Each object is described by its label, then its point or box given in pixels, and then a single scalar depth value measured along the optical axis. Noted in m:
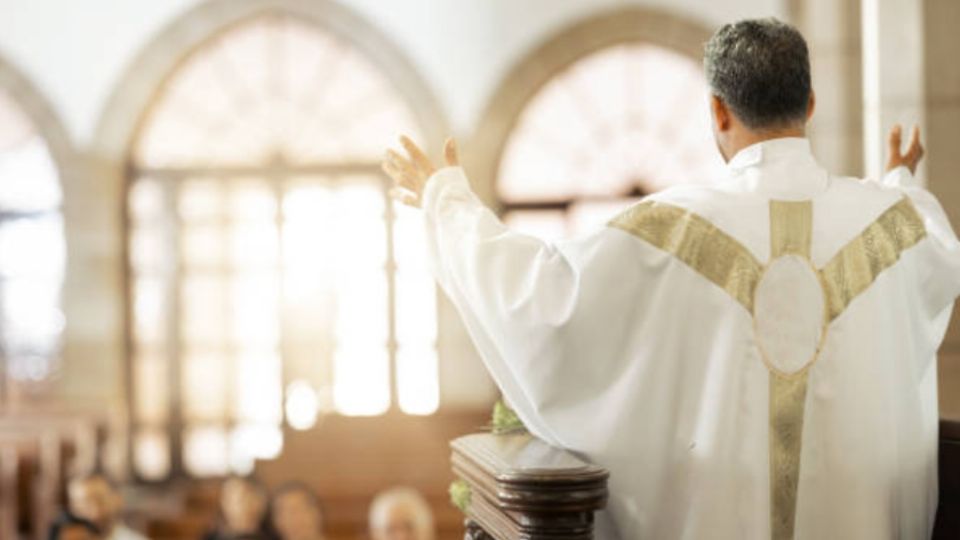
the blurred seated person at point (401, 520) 6.81
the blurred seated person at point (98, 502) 7.65
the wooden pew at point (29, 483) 8.84
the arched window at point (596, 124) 11.36
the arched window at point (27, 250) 11.72
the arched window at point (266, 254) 11.57
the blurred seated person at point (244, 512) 7.85
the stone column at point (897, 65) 4.20
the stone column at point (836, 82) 6.64
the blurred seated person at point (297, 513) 7.44
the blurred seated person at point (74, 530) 7.06
